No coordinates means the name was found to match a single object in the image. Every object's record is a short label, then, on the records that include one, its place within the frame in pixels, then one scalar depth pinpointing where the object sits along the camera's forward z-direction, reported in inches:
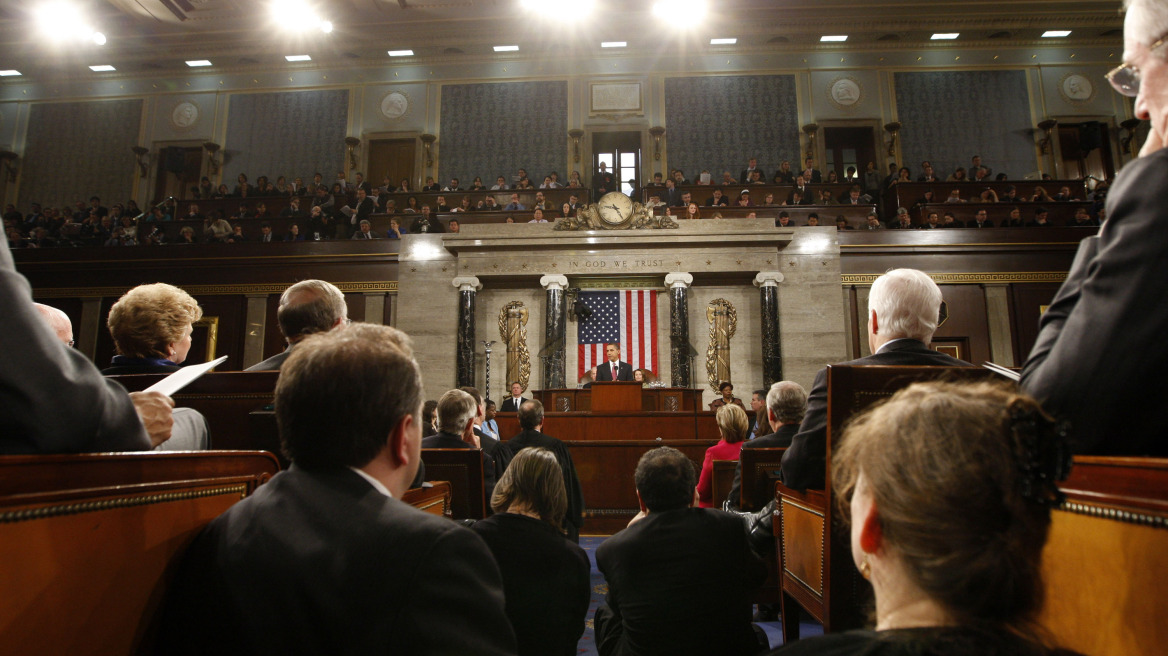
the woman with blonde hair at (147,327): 72.1
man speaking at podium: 347.3
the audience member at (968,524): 26.2
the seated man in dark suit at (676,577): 75.2
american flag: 396.2
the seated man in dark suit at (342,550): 32.8
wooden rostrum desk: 233.5
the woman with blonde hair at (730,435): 157.0
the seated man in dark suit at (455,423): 131.5
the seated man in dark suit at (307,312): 79.2
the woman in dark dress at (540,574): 76.1
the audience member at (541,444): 151.2
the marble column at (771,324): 376.8
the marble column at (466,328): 386.9
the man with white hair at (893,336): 75.6
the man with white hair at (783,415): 122.0
